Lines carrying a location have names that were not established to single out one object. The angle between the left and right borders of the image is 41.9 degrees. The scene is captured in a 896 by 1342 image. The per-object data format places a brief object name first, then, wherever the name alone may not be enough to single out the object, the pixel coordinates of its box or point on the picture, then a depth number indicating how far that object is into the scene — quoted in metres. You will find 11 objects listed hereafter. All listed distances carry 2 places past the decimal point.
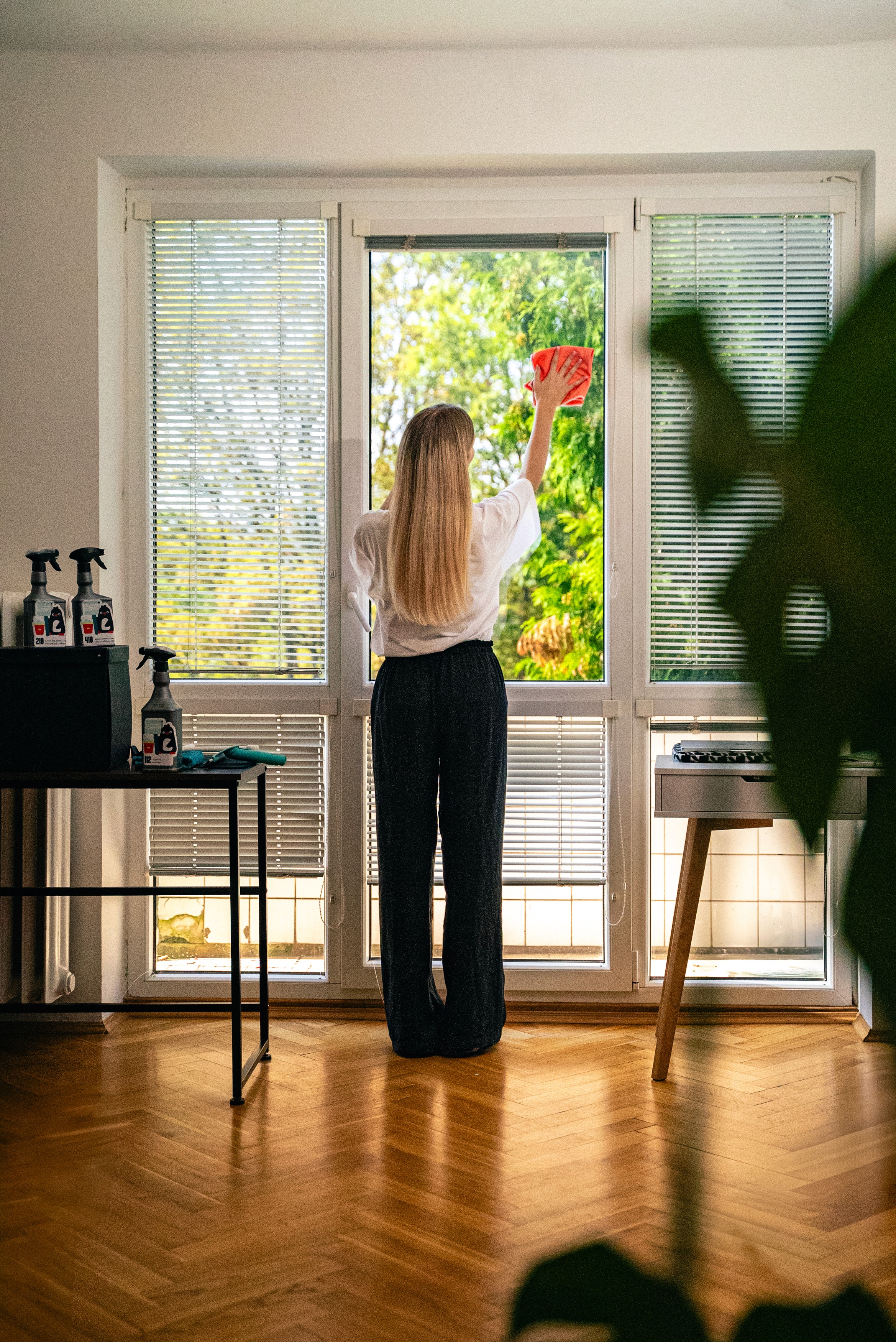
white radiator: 3.06
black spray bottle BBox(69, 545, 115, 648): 2.94
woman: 2.98
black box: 2.81
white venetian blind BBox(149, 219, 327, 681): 3.42
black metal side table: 2.68
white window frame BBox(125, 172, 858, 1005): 3.36
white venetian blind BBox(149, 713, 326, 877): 3.43
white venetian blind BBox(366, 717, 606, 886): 3.41
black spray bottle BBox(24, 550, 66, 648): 2.90
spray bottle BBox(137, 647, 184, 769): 2.79
